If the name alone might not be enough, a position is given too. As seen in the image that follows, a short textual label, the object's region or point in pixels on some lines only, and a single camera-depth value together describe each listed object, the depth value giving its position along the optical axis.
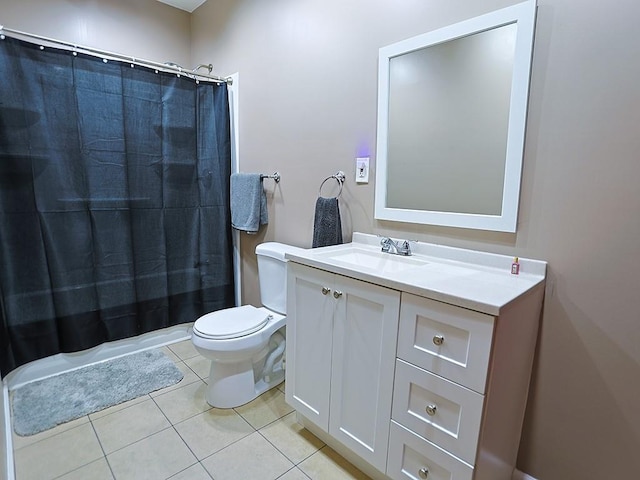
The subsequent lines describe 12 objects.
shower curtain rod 1.81
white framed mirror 1.31
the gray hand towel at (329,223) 1.88
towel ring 1.91
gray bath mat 1.76
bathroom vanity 1.05
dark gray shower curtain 1.92
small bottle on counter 1.33
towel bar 2.32
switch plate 1.79
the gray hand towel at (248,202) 2.37
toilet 1.78
